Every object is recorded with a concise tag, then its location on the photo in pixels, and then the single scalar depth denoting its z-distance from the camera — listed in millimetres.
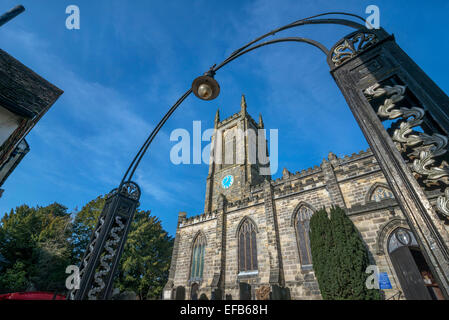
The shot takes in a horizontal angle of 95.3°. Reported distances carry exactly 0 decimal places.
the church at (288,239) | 8141
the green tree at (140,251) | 20336
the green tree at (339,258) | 8102
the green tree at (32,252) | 17500
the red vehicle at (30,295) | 9289
